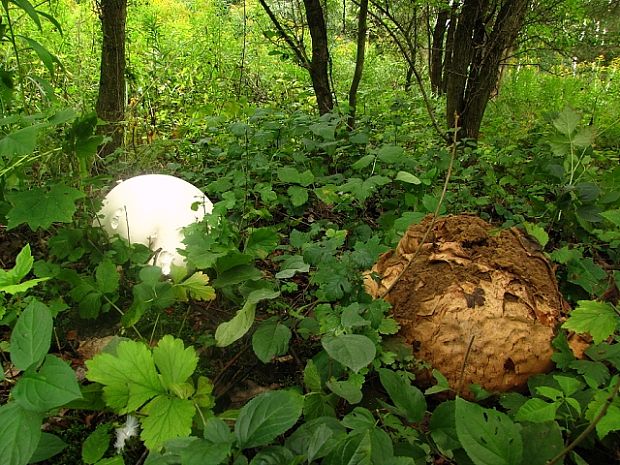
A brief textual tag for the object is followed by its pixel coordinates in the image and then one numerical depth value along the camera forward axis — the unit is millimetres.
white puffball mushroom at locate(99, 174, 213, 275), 2400
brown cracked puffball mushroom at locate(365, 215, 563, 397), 1884
